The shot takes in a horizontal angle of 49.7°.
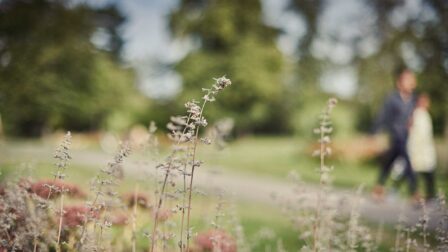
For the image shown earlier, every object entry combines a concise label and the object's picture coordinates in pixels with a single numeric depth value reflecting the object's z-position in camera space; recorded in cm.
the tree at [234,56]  3778
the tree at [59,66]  1504
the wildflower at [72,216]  367
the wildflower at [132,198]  436
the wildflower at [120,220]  418
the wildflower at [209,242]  379
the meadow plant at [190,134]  245
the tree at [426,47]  1464
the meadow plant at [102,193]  268
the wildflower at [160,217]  331
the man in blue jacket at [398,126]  898
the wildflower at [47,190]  397
